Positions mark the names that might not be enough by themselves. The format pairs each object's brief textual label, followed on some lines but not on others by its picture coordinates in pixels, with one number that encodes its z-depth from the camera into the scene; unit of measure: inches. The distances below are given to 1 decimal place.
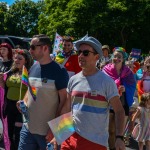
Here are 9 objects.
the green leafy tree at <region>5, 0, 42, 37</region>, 2652.6
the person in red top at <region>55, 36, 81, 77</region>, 251.8
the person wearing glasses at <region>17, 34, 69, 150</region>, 147.6
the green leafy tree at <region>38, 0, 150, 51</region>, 1316.4
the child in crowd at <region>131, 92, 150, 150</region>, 257.0
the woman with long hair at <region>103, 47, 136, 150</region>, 237.6
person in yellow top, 205.8
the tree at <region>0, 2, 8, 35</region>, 2583.7
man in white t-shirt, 127.5
